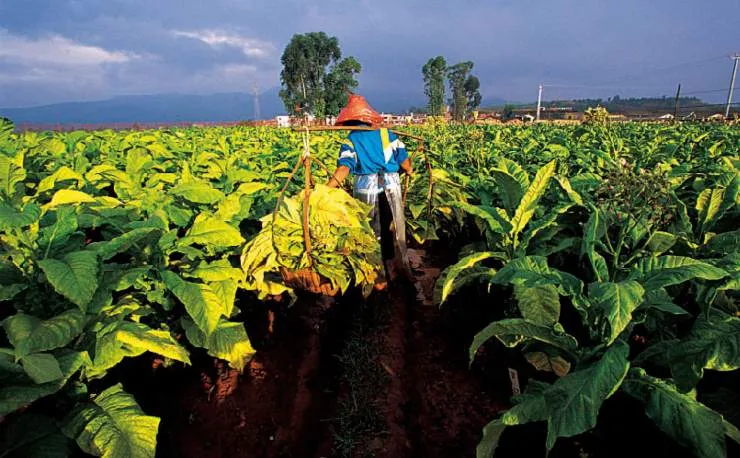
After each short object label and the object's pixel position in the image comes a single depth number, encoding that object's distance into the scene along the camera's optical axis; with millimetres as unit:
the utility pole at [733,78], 45509
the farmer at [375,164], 3949
